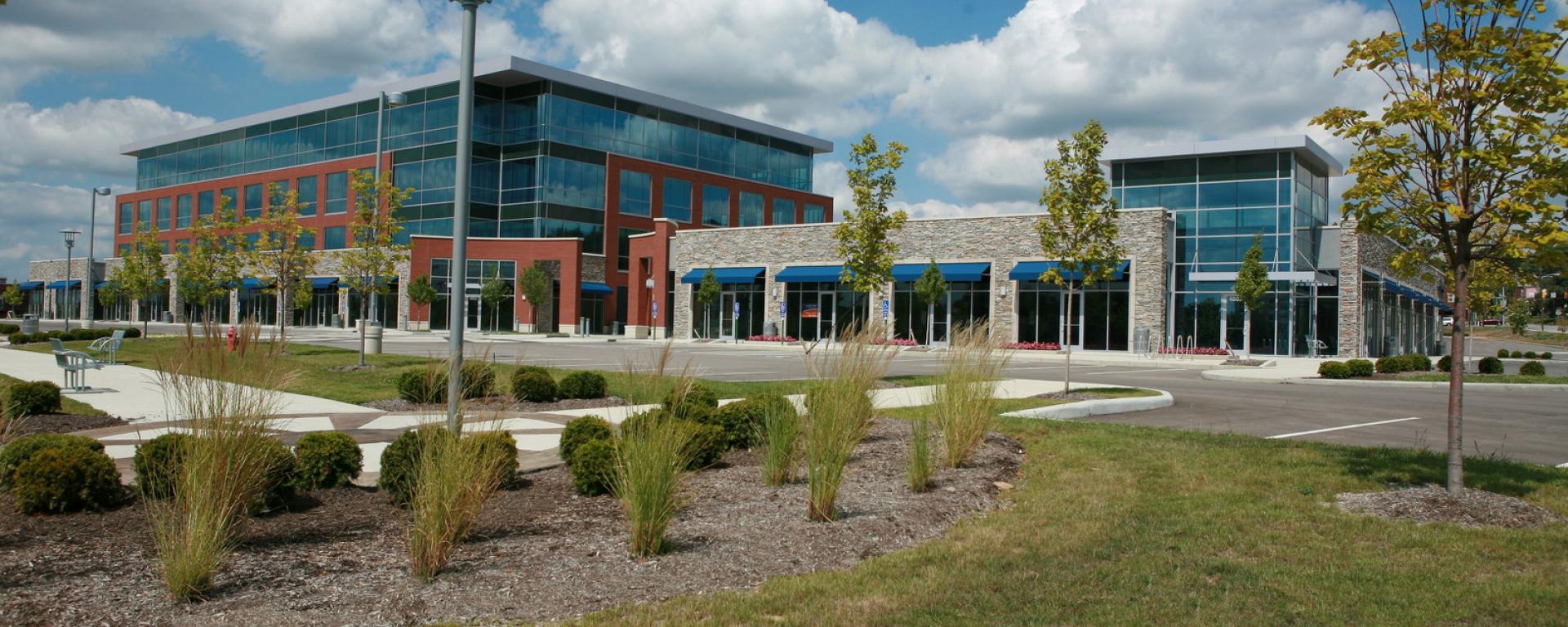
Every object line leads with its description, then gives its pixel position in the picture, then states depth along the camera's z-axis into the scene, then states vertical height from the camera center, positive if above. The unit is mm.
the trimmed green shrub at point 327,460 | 6766 -956
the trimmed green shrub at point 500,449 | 5402 -741
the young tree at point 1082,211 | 16969 +2239
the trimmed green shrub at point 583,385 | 14609 -842
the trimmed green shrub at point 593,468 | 6902 -972
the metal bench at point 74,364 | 14961 -737
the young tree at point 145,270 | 42781 +2074
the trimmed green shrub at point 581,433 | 7910 -832
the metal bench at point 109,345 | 18289 -534
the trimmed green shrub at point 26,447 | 6234 -838
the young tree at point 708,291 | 47906 +1967
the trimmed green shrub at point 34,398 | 10969 -931
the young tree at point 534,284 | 53219 +2298
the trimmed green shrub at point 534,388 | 13719 -859
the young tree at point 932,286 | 40344 +2059
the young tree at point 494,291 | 53812 +1874
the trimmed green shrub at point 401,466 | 6168 -913
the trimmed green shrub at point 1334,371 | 23266 -591
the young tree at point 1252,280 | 35344 +2273
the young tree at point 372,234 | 22047 +2034
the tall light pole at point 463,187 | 8633 +1220
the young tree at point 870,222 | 21500 +2458
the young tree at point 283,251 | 24750 +1828
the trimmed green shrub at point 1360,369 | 23359 -528
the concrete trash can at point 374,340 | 25641 -417
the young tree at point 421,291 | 54250 +1808
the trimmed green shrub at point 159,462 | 5277 -838
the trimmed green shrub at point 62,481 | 5793 -973
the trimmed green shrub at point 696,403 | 8531 -671
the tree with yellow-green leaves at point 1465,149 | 6719 +1418
